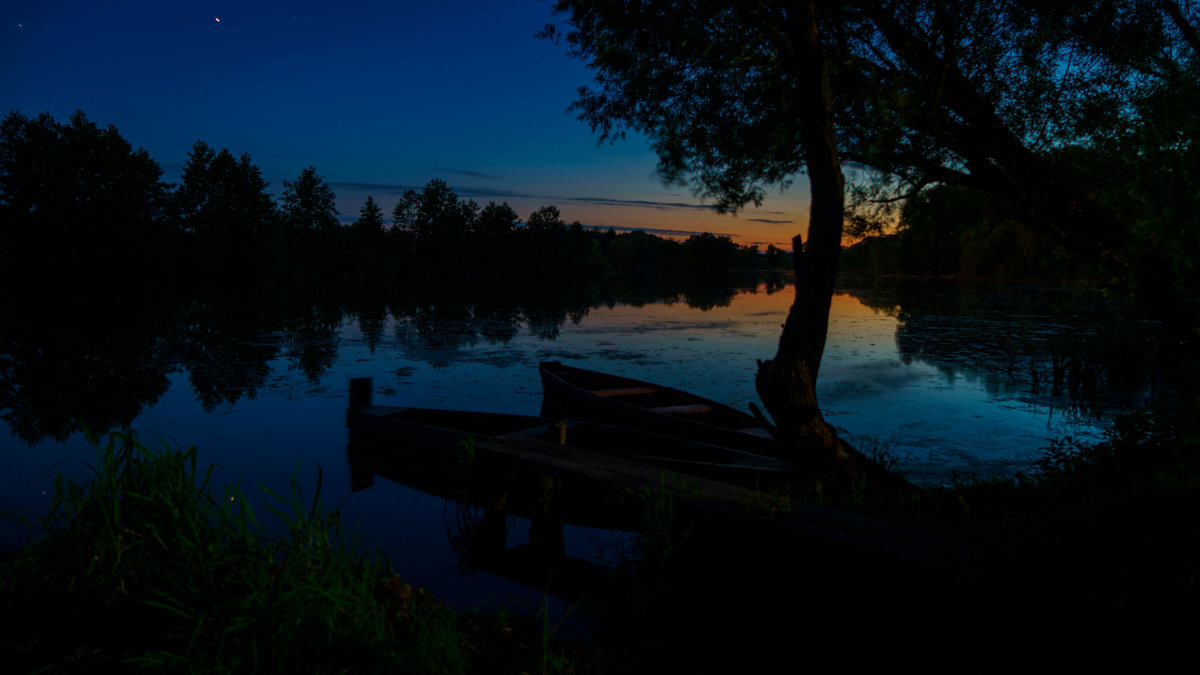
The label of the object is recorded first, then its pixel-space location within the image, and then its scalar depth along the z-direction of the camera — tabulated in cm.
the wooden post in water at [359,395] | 998
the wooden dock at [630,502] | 417
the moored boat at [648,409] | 827
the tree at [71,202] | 4841
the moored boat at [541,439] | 693
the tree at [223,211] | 6700
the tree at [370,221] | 8500
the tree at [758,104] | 763
